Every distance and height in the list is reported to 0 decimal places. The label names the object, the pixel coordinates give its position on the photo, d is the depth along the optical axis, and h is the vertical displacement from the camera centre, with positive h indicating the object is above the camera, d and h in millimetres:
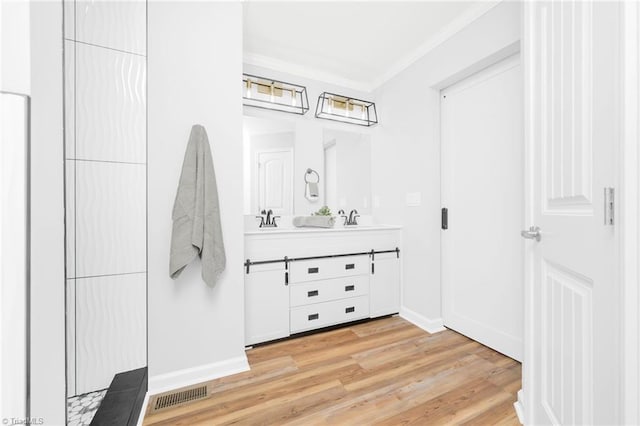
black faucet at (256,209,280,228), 2442 -59
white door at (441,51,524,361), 1850 +54
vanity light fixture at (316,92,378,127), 2779 +1094
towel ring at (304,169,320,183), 2705 +388
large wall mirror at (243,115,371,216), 2445 +474
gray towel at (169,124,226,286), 1505 -14
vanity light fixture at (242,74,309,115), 2404 +1094
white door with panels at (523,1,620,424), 706 -2
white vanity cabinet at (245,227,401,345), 2051 -538
